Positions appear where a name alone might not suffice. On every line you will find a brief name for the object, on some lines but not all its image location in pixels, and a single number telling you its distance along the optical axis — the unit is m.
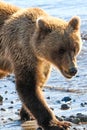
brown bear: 16.10
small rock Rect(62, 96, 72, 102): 19.36
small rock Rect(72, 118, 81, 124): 16.64
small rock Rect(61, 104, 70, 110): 18.35
